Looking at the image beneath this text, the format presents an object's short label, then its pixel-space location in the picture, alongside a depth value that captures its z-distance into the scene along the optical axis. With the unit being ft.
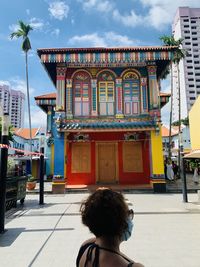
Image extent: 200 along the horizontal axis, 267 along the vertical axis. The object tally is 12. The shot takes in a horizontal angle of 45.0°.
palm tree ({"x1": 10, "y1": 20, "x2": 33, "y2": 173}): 96.63
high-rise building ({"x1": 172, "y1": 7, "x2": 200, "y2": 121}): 303.68
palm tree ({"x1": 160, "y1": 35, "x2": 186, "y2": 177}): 95.71
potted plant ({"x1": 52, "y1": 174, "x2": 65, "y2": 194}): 45.39
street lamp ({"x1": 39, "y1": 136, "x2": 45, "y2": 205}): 32.17
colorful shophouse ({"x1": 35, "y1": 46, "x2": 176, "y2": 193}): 47.03
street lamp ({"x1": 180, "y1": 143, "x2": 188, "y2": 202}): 32.99
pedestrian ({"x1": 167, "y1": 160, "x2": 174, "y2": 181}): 61.93
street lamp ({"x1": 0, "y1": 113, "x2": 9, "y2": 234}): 19.10
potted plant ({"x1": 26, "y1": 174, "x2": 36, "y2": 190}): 47.09
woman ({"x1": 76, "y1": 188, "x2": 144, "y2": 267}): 4.54
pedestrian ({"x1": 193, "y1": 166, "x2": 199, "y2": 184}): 57.21
